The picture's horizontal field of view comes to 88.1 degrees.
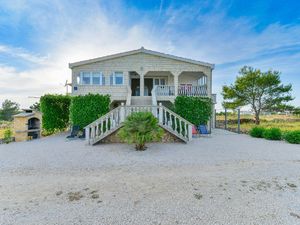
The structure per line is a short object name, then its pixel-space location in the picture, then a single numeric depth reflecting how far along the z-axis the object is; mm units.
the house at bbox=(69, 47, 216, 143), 13258
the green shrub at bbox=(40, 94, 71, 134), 11508
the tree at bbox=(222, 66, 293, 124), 18922
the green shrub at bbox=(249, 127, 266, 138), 9702
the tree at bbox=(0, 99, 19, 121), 44812
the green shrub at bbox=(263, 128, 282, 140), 8726
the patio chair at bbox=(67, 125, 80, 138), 9438
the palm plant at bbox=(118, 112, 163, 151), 6035
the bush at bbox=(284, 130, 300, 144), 7775
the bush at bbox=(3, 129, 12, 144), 8244
